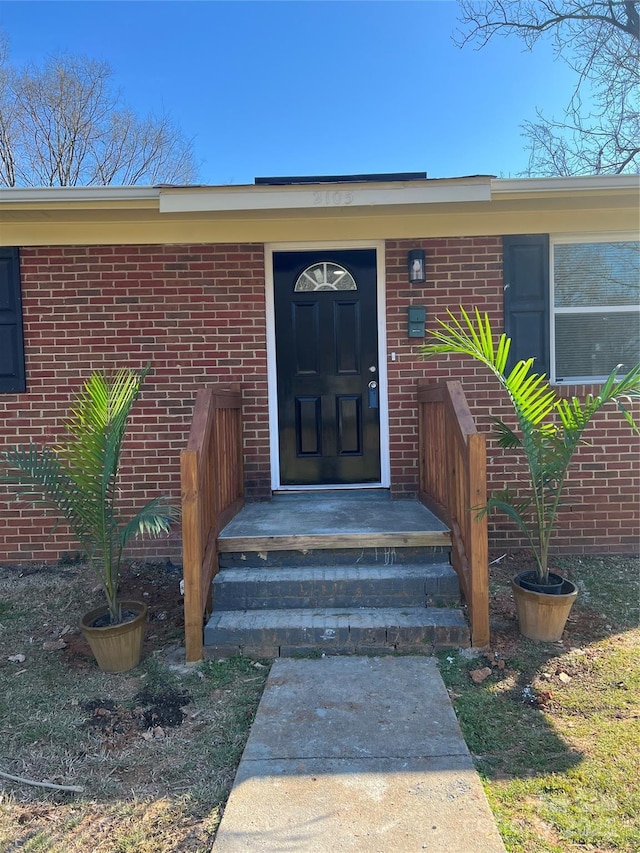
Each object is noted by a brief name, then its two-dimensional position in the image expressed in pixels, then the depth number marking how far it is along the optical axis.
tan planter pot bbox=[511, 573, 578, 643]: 3.29
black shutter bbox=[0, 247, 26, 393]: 4.75
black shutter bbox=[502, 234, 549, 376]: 4.80
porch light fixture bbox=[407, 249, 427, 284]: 4.76
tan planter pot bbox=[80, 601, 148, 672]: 3.16
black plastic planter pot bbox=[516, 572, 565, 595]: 3.39
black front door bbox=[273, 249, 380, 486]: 4.98
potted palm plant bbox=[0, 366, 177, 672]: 3.20
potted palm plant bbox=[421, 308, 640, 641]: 3.30
